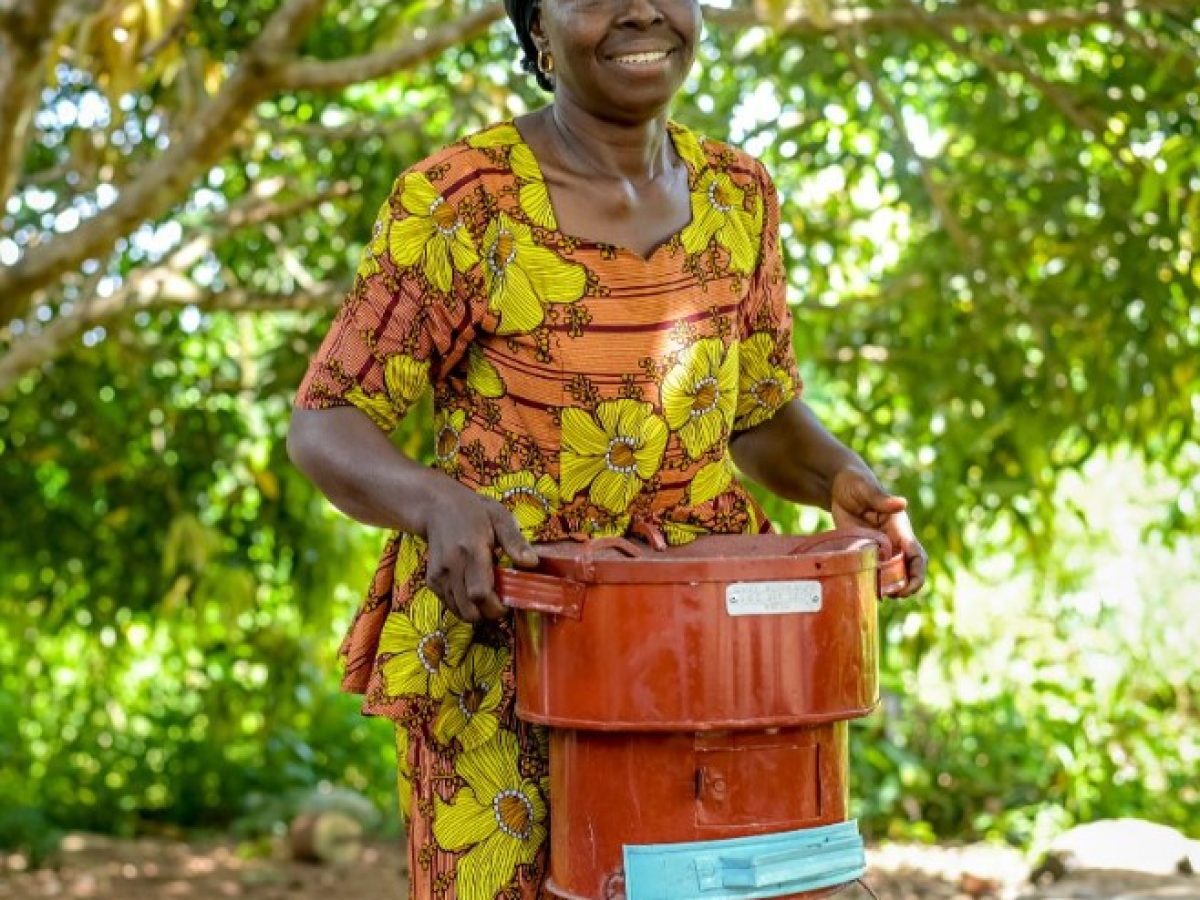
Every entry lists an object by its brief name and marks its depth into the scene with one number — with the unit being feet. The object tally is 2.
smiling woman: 9.18
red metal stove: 8.46
